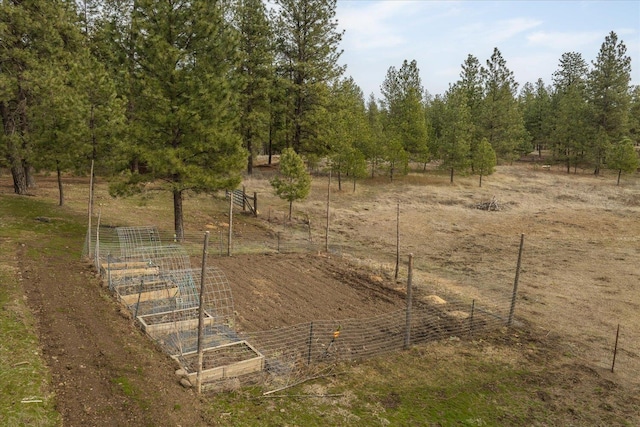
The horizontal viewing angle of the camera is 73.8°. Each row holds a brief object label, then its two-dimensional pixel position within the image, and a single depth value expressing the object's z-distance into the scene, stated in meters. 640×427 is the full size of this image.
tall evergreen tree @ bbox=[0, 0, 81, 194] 23.05
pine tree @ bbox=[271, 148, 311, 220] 28.20
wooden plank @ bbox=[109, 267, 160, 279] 14.50
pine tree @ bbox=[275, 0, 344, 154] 42.12
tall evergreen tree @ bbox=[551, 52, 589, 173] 56.16
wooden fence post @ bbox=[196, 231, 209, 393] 8.60
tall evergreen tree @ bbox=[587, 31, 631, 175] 52.84
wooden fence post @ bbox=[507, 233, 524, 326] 13.60
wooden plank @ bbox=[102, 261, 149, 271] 15.11
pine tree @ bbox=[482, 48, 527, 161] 55.06
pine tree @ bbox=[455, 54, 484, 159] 58.22
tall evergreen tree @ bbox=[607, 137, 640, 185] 46.97
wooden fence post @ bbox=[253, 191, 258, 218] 29.16
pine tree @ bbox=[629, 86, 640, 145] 58.88
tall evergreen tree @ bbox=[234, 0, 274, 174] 40.06
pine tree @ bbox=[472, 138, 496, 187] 45.47
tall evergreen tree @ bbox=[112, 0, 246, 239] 18.45
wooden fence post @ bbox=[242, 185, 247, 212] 29.59
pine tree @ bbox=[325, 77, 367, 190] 40.56
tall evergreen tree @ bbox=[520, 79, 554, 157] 67.56
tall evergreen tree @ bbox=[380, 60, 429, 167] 50.50
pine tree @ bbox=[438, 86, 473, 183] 46.84
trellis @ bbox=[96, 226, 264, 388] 9.95
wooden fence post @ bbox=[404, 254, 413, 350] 11.52
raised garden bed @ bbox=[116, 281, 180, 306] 12.83
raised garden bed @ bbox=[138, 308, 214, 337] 11.11
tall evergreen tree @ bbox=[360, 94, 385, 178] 45.62
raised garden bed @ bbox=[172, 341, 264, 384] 9.35
